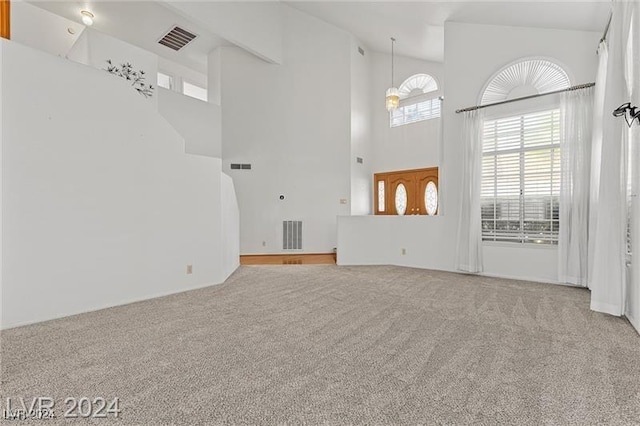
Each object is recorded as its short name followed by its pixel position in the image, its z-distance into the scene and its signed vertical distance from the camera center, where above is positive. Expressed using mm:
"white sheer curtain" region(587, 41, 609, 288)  3828 +756
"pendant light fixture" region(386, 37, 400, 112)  6973 +2447
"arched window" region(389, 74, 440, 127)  7852 +2761
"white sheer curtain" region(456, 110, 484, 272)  5086 +141
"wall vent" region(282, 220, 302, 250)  7871 -700
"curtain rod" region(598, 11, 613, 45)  3647 +2115
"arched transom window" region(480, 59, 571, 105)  4637 +2000
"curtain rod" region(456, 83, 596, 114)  4212 +1675
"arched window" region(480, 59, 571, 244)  4633 +761
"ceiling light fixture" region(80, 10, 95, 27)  6266 +3948
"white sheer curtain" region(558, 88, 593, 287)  4172 +321
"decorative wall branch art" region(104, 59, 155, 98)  4735 +2094
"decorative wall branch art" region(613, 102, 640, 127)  2688 +855
